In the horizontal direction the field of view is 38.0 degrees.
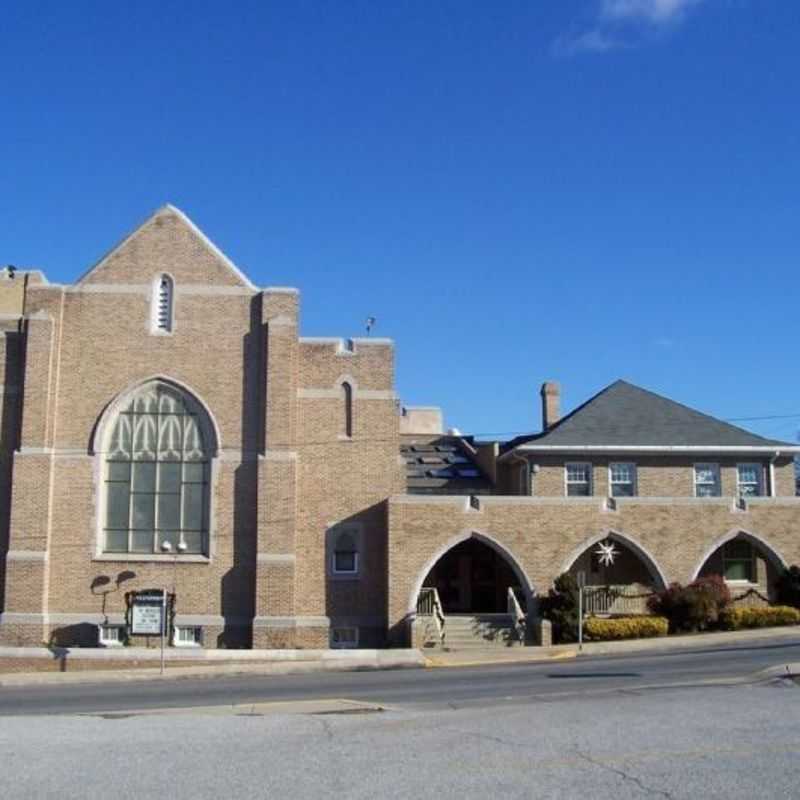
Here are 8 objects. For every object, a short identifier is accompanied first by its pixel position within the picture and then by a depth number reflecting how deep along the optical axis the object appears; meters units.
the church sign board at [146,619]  32.94
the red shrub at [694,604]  34.06
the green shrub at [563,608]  33.56
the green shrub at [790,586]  36.16
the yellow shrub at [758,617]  34.72
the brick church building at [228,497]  34.44
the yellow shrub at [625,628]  33.22
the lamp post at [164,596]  31.07
